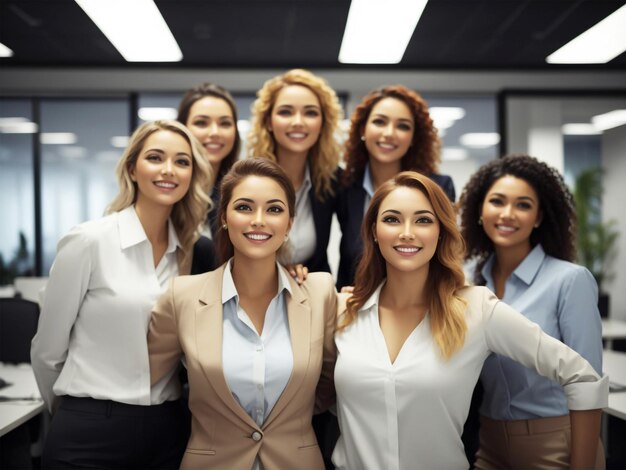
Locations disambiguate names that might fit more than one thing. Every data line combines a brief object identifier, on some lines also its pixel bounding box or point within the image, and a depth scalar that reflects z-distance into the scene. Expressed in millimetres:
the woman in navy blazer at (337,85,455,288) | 2549
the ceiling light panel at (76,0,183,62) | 4066
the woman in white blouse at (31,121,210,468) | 1925
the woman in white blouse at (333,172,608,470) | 1723
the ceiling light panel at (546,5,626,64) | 4957
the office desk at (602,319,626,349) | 4137
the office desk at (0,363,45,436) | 2246
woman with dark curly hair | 1941
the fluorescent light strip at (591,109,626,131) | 6942
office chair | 3252
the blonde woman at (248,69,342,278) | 2541
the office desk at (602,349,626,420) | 2346
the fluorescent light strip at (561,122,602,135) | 6832
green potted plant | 6723
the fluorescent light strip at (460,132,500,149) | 6906
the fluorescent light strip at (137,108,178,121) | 6604
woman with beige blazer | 1754
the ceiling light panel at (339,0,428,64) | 4316
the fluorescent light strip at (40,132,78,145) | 6652
